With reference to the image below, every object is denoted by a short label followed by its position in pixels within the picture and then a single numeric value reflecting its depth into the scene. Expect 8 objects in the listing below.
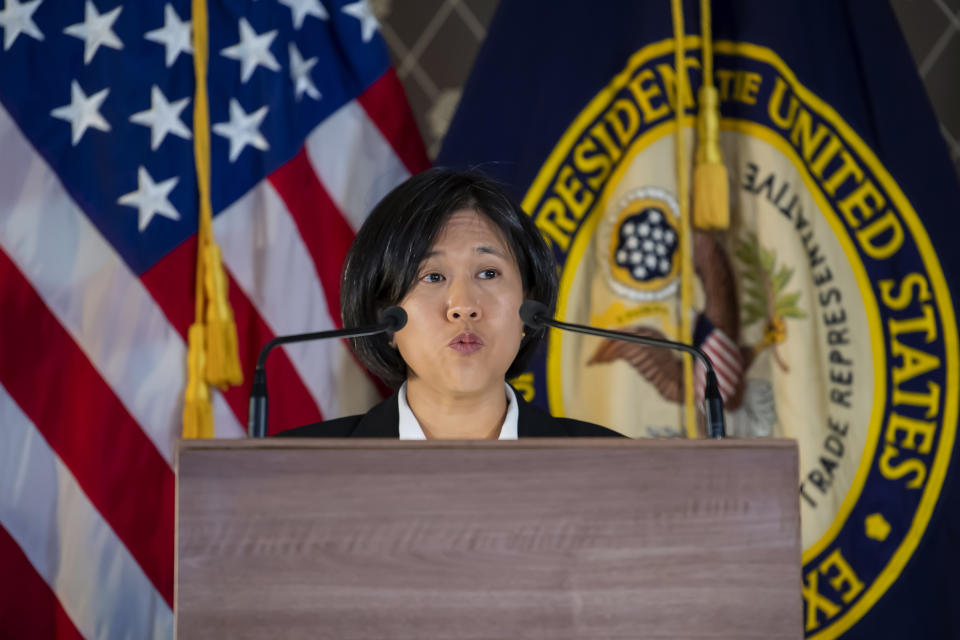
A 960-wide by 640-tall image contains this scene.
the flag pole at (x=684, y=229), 7.38
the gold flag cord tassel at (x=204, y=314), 7.27
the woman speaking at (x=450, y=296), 6.82
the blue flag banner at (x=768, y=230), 7.39
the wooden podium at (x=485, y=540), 5.36
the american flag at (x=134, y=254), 7.27
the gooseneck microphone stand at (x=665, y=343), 6.64
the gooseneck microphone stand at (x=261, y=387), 6.63
